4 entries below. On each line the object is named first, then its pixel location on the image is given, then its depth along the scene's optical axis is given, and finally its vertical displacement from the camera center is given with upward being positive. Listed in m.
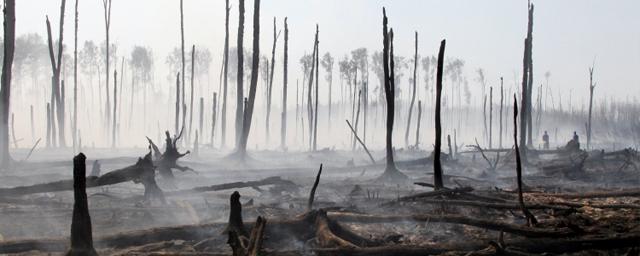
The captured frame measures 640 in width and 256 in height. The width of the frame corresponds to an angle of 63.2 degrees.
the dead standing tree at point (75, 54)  28.38 +3.65
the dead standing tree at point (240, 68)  20.50 +2.00
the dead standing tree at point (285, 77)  28.05 +2.51
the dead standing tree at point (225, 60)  28.53 +3.40
